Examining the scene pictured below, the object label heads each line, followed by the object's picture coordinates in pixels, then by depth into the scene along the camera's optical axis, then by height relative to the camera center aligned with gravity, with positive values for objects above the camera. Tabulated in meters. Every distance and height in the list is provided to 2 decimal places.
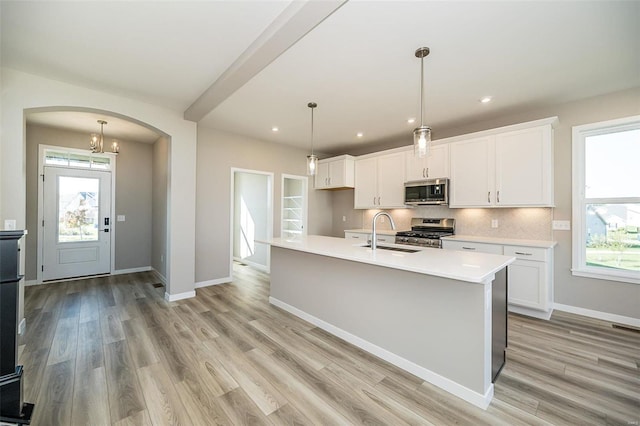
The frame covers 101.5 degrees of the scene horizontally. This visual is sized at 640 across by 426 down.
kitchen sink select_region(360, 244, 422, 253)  2.61 -0.37
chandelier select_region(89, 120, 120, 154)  4.14 +1.13
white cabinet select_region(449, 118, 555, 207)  3.31 +0.62
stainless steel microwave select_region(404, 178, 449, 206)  4.11 +0.35
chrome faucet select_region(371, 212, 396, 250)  2.64 -0.30
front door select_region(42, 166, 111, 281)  4.60 -0.20
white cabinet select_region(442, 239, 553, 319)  3.13 -0.81
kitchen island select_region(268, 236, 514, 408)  1.80 -0.81
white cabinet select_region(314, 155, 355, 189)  5.46 +0.87
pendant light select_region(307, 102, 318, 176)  3.26 +0.62
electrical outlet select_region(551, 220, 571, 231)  3.38 -0.15
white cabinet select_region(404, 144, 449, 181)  4.18 +0.82
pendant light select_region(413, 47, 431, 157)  2.27 +0.66
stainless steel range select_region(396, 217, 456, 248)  4.05 -0.32
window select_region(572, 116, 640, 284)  3.04 +0.17
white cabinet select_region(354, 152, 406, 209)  4.79 +0.61
